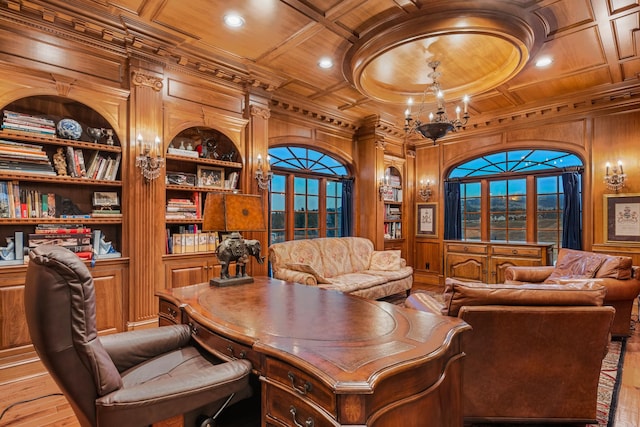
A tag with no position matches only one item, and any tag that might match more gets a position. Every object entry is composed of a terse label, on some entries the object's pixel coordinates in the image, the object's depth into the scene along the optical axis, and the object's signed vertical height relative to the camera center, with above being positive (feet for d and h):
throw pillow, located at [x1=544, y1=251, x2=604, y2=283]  11.75 -1.95
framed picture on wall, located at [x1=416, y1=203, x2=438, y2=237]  21.68 -0.28
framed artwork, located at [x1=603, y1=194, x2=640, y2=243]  14.62 -0.12
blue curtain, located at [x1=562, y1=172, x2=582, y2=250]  16.49 +0.12
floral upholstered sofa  13.55 -2.39
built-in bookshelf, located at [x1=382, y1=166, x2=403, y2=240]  21.06 +0.73
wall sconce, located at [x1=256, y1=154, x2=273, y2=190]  13.64 +1.67
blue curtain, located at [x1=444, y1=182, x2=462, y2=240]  20.93 +0.09
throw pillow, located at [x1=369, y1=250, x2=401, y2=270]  17.08 -2.41
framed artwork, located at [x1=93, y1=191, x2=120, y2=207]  10.41 +0.56
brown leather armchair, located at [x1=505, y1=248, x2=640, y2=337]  10.80 -2.19
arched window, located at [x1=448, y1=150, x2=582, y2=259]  17.78 +1.18
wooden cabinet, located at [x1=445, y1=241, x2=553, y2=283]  16.51 -2.32
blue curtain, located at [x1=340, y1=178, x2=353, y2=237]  19.53 +0.50
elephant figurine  7.56 -0.84
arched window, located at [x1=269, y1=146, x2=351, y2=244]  16.82 +1.16
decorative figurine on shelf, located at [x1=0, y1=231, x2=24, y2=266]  8.87 -0.94
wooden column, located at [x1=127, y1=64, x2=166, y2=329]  10.51 +0.26
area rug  6.83 -4.29
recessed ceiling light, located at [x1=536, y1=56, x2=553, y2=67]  12.16 +5.80
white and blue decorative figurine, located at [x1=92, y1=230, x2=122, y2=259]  10.30 -1.01
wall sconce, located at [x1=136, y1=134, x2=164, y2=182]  10.55 +1.83
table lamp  7.25 -0.19
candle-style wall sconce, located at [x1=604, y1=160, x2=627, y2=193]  14.96 +1.68
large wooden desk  3.30 -1.61
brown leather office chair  3.32 -1.63
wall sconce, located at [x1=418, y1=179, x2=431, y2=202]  22.04 +1.66
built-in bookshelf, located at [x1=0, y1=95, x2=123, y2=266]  8.82 +1.22
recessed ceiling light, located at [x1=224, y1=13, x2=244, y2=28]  9.61 +5.88
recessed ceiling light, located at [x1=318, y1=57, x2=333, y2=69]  12.32 +5.86
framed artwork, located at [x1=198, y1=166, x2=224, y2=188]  12.68 +1.54
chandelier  11.61 +3.30
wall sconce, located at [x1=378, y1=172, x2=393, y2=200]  19.57 +1.62
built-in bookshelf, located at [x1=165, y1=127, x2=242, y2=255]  11.82 +1.41
